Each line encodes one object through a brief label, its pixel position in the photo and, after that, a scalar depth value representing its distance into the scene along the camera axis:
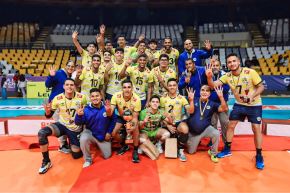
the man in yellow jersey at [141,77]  6.13
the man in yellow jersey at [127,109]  5.32
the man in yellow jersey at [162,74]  6.08
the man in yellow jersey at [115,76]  6.35
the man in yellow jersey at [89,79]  6.16
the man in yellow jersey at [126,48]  7.21
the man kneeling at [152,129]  5.49
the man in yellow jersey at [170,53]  6.87
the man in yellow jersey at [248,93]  4.95
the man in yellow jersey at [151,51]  7.11
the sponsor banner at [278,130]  6.90
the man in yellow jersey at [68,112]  5.28
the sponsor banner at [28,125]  7.29
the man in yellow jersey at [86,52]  6.80
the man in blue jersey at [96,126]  5.17
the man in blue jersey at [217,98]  5.81
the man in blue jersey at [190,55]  6.56
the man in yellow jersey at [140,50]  6.85
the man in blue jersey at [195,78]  5.89
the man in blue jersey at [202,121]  5.47
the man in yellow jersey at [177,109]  5.50
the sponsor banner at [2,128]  7.30
